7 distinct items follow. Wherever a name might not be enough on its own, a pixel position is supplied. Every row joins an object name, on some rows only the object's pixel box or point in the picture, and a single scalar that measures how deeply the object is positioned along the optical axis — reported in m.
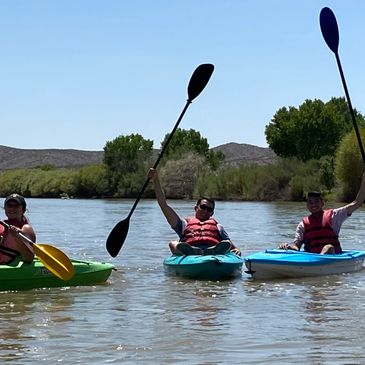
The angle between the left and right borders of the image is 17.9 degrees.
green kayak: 11.35
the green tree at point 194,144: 99.48
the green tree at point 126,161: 92.45
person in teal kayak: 13.09
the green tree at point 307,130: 86.18
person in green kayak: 11.54
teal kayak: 12.58
